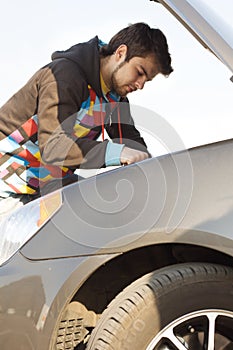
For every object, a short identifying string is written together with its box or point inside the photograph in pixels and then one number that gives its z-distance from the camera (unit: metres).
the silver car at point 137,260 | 2.01
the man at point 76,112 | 2.87
